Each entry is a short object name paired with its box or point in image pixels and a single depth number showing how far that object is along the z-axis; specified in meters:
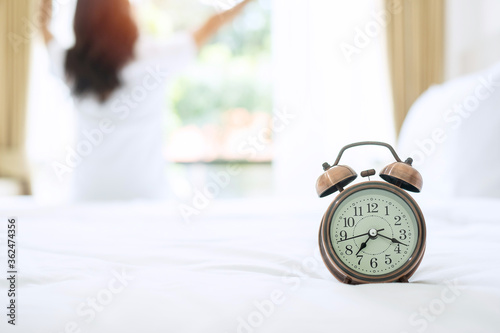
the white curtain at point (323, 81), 3.43
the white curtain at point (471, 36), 2.59
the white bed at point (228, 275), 0.59
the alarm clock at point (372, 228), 0.72
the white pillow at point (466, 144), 1.68
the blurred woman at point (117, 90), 1.88
